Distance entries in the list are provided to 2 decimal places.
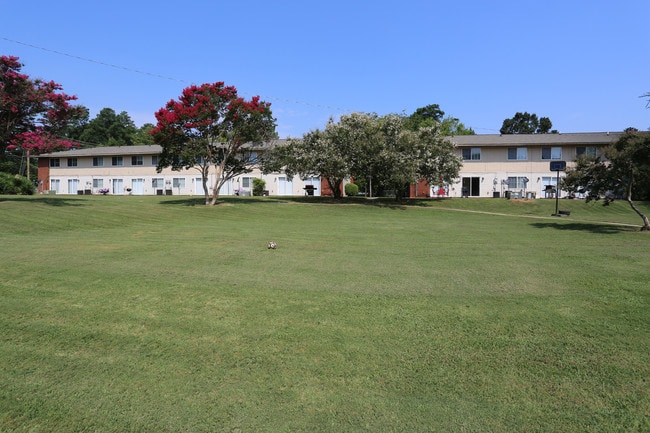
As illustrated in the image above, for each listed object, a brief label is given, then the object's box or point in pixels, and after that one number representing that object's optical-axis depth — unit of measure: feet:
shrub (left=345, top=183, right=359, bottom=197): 161.38
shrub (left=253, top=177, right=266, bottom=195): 163.02
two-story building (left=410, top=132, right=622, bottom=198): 145.48
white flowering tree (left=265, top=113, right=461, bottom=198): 110.42
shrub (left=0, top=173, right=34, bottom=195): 132.77
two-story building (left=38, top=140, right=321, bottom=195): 168.35
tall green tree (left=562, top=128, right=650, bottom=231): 58.85
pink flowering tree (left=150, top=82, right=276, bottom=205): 98.53
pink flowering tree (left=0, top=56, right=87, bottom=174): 74.54
